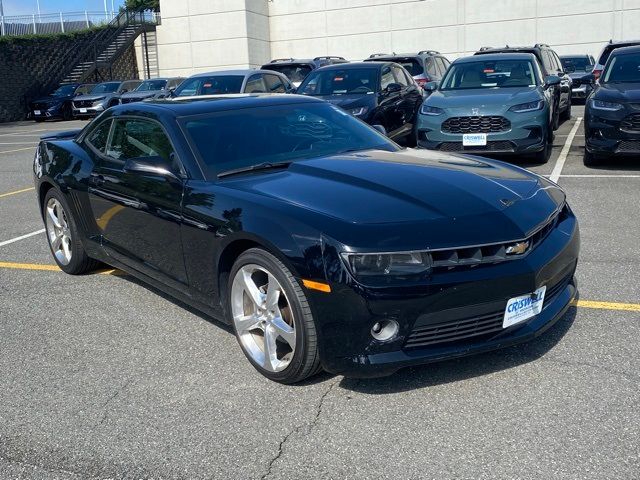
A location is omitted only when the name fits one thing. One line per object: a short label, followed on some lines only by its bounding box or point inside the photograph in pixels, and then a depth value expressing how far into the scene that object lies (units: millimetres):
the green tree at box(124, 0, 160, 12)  90125
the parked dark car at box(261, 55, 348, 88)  19125
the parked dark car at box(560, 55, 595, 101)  21617
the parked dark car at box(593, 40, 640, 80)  15161
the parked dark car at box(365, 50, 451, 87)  17169
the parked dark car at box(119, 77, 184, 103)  25500
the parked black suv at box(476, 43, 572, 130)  13461
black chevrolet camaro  3264
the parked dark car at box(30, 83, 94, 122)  29609
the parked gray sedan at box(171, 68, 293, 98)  14234
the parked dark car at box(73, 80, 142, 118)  27891
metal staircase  36969
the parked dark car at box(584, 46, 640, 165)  9102
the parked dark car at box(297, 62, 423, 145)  11375
